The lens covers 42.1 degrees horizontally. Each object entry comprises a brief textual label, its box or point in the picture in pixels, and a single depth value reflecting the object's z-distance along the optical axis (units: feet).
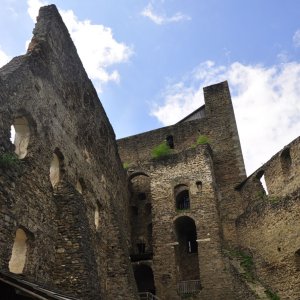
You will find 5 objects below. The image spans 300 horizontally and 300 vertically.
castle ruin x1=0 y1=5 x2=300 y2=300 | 30.27
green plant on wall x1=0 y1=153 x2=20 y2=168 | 26.98
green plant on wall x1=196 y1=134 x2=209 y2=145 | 84.86
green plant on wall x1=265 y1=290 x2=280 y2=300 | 54.95
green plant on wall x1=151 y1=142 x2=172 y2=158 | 86.94
